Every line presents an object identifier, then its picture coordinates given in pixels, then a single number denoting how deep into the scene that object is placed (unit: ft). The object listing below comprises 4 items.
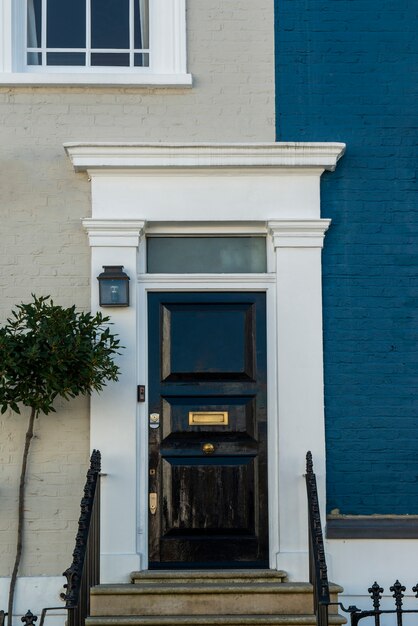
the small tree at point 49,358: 22.79
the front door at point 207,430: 24.77
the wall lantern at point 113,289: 24.70
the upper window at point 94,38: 25.96
